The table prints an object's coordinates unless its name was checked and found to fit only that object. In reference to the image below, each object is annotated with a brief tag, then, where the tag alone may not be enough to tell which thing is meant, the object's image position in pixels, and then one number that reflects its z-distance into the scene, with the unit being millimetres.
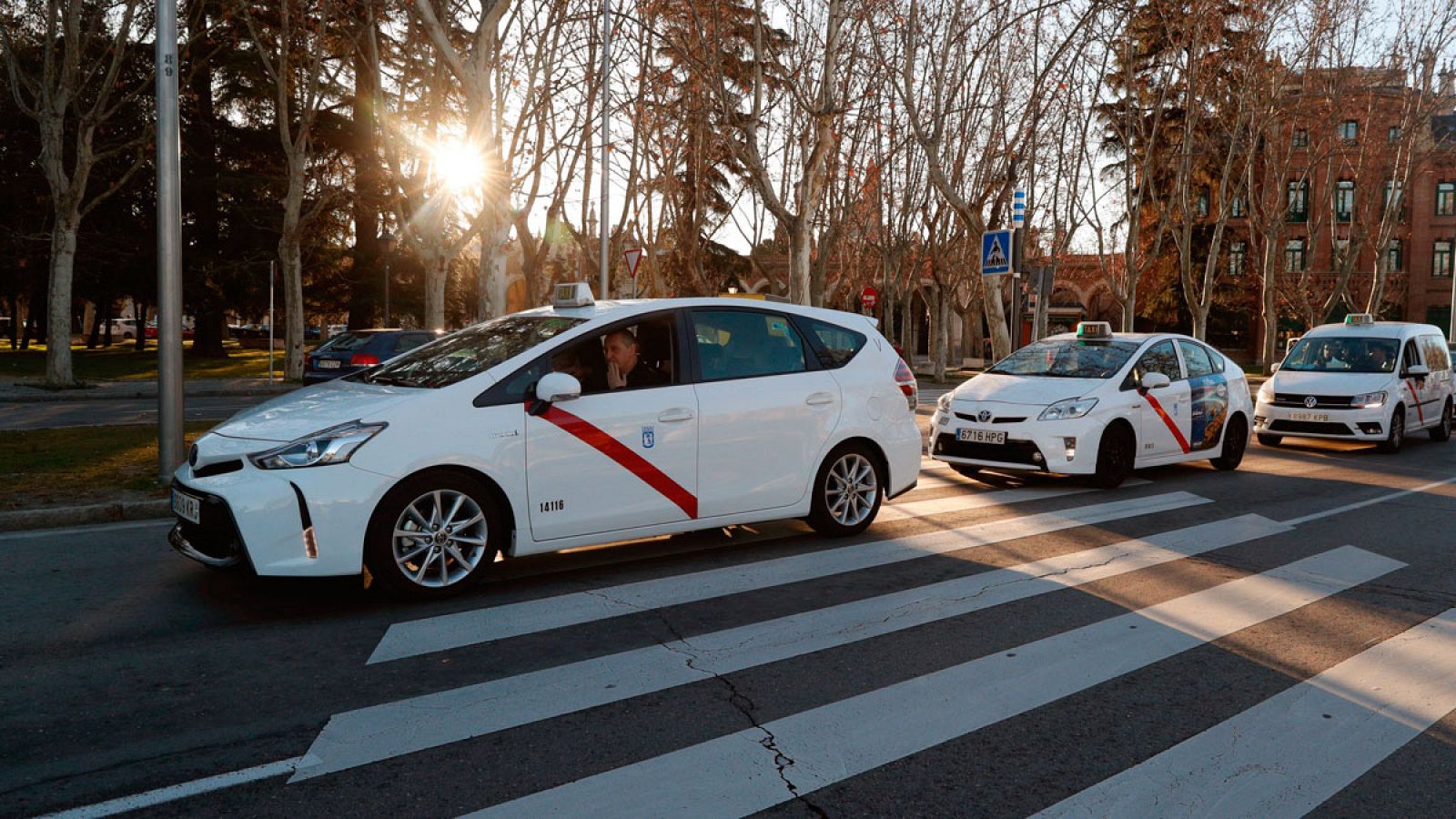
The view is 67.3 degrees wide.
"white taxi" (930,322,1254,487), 9992
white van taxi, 14156
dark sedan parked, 20375
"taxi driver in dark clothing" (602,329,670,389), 6539
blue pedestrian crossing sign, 19156
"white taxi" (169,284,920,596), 5453
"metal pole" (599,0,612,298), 22075
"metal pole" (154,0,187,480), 9242
